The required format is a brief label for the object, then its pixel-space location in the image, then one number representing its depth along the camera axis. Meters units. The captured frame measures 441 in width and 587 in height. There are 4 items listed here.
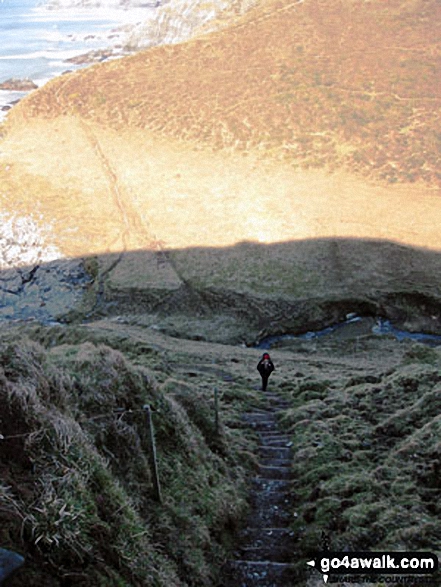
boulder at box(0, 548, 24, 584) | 3.82
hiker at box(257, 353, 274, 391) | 17.36
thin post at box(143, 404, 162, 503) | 6.82
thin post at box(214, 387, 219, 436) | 9.87
